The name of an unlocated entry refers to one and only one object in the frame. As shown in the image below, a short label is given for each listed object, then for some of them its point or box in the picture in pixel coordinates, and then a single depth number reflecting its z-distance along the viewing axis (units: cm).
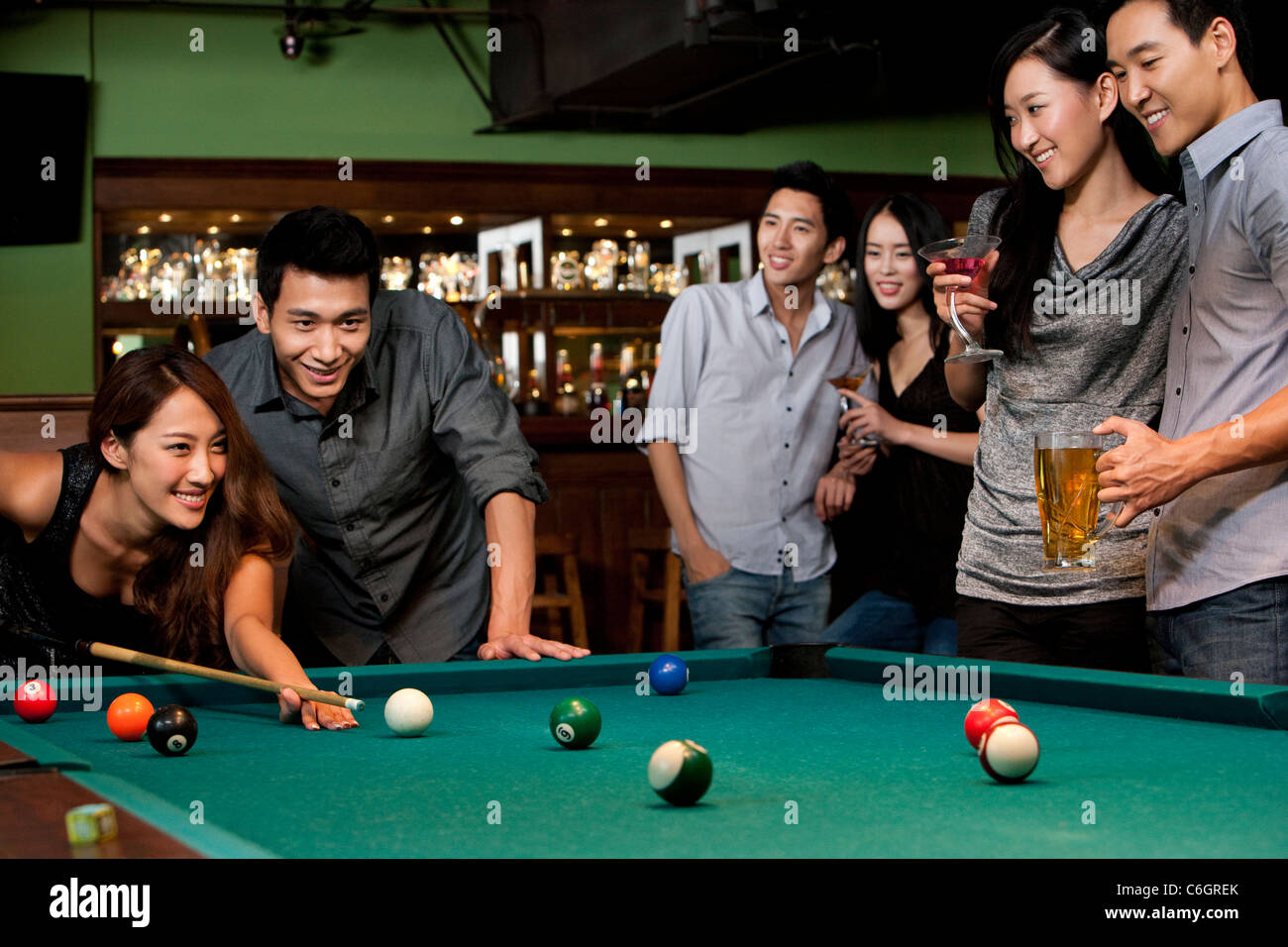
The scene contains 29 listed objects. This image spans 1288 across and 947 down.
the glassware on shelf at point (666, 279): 725
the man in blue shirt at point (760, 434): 376
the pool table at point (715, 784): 122
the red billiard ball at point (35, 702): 199
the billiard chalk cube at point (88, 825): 113
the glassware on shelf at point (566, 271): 704
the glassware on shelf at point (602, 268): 714
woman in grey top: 249
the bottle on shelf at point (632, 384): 710
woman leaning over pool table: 257
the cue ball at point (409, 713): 185
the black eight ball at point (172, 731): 171
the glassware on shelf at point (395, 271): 691
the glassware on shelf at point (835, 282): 720
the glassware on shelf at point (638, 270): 719
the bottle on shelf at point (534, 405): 650
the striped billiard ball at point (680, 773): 136
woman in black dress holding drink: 336
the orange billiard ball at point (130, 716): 183
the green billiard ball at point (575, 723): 171
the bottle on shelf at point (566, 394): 711
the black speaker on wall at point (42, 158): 648
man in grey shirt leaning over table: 276
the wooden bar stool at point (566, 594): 537
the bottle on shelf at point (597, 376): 716
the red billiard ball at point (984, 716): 161
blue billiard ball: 226
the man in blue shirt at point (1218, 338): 216
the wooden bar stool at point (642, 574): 556
